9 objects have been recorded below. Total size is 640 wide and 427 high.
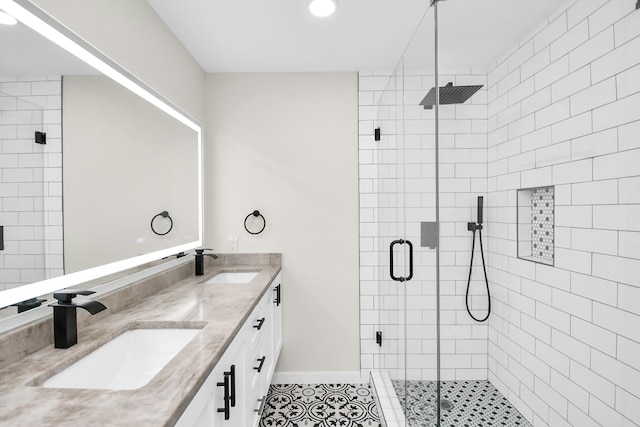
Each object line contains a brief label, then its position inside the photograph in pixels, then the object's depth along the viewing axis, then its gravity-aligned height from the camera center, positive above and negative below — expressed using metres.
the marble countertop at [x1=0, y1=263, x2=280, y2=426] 0.74 -0.46
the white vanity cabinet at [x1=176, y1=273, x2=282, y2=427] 1.01 -0.69
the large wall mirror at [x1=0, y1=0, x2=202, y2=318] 1.04 +0.20
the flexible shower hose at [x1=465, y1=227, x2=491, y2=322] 1.30 -0.25
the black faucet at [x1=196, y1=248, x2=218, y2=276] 2.38 -0.37
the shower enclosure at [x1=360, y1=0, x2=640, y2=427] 1.01 +0.01
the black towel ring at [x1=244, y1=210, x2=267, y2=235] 2.71 -0.08
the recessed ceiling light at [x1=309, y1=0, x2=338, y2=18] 1.86 +1.19
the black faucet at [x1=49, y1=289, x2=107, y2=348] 1.10 -0.35
